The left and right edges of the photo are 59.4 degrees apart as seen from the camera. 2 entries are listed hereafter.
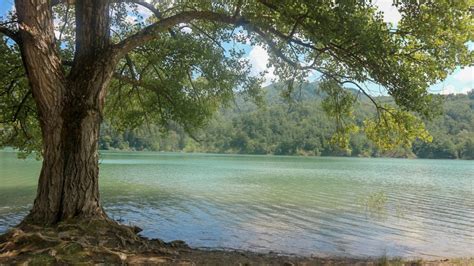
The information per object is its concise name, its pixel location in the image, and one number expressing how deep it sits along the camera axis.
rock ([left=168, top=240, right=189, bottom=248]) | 8.76
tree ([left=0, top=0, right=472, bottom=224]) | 7.62
